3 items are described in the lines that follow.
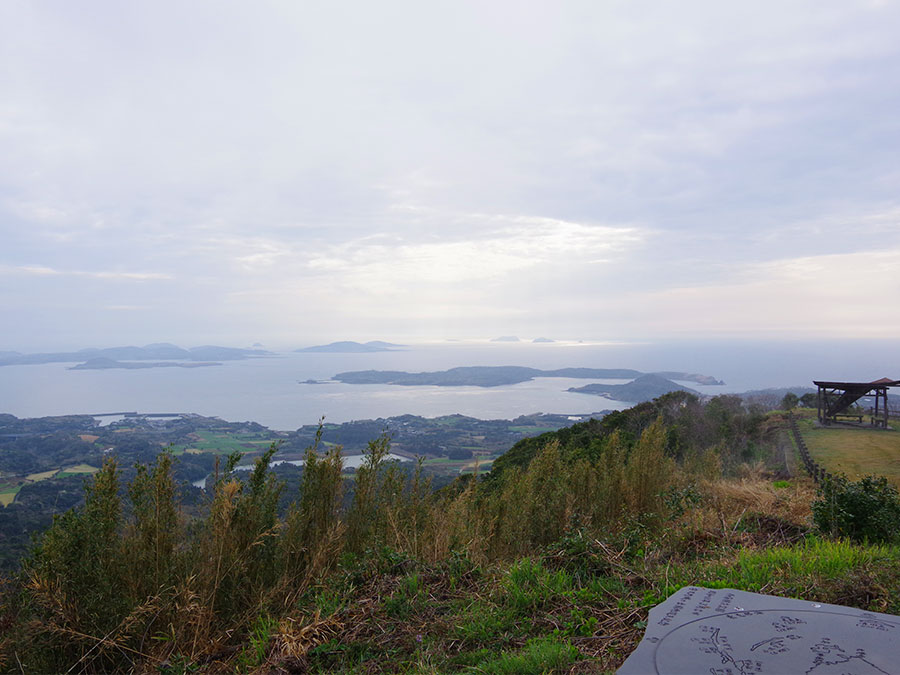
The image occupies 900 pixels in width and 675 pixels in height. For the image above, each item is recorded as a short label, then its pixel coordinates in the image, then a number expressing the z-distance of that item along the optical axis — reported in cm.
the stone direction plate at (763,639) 180
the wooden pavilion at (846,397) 1264
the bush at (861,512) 386
